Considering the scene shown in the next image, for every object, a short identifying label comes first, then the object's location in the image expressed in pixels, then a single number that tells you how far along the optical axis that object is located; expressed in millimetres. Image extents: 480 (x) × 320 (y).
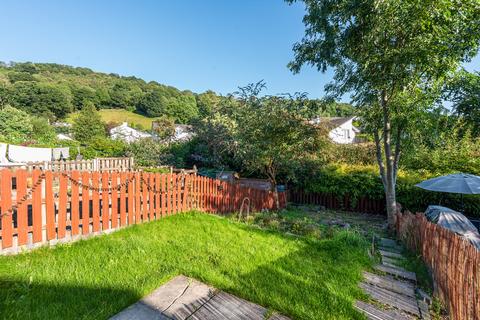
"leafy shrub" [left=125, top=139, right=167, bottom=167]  15109
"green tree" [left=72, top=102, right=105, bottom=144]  37381
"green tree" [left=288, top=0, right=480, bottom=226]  5488
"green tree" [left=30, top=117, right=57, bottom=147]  27498
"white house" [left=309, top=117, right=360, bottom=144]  32347
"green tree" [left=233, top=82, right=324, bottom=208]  9266
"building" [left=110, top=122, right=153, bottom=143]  39484
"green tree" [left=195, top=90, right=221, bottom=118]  16666
